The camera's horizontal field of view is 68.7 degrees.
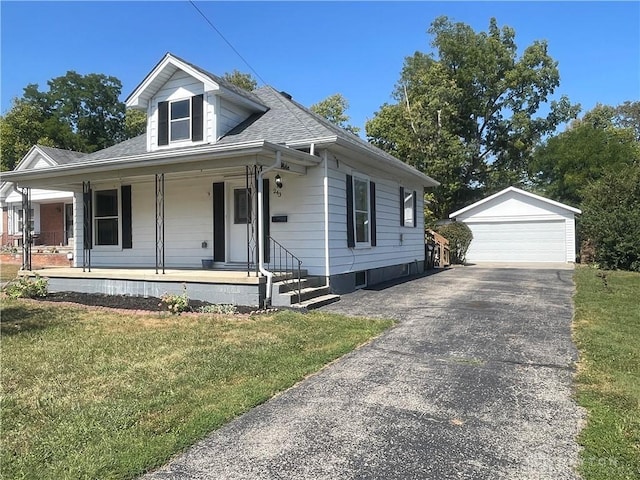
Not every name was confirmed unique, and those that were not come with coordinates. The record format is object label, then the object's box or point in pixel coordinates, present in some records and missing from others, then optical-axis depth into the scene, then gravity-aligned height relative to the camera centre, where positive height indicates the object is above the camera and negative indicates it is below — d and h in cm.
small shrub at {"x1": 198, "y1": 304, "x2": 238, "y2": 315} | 822 -115
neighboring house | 2398 +198
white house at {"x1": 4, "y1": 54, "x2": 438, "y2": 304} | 965 +129
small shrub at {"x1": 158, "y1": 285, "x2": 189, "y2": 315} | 835 -104
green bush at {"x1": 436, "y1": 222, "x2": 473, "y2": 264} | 2125 +11
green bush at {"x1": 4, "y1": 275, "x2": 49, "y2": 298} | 1029 -94
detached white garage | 2164 +59
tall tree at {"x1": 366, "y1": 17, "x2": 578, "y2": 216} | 2828 +865
